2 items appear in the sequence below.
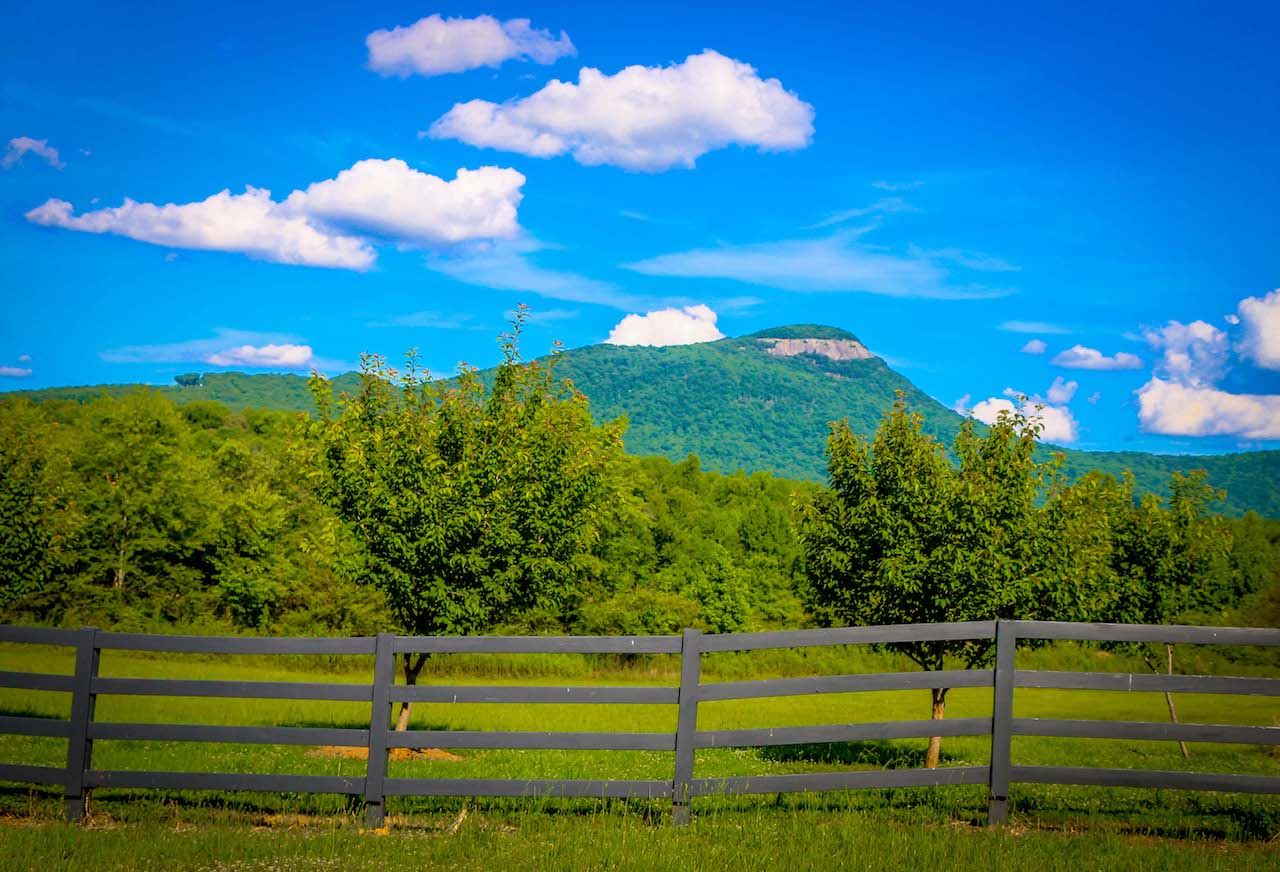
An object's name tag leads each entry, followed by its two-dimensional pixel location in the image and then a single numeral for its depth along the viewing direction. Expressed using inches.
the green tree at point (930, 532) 748.6
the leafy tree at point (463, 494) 677.9
